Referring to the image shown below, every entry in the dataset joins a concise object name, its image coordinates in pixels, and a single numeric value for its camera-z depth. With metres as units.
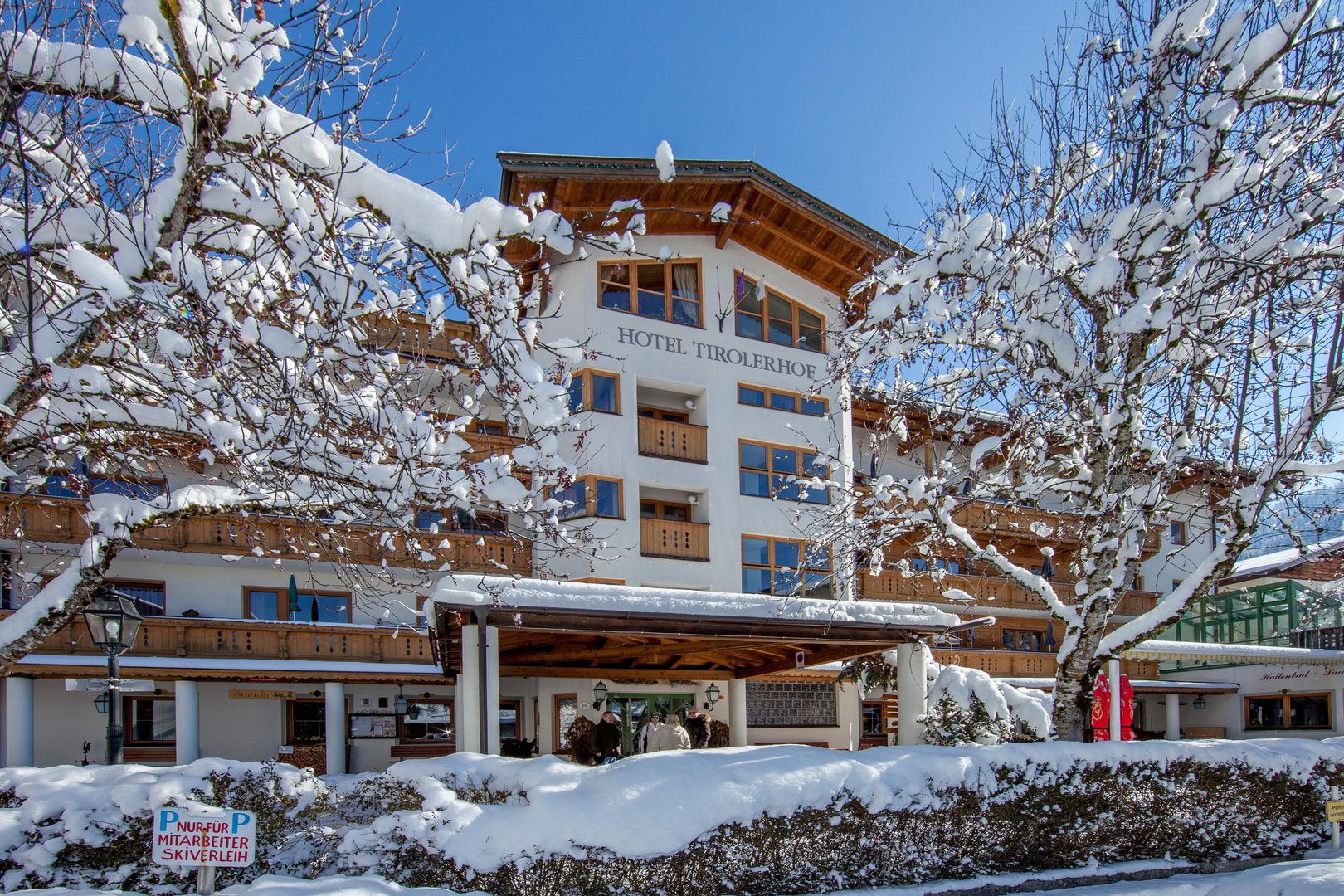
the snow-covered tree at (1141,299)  9.66
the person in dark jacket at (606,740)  17.44
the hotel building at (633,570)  20.41
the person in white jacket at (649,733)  15.95
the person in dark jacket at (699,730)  17.56
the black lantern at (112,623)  10.91
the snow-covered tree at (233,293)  5.77
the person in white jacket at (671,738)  15.47
